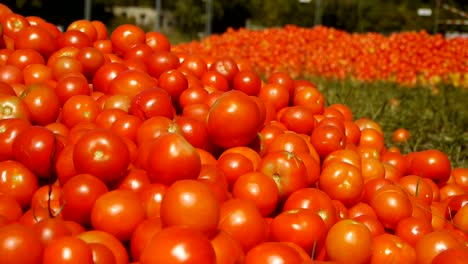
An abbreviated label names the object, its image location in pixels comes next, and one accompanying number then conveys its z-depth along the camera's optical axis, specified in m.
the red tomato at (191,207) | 0.54
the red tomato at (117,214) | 0.57
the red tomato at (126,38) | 1.04
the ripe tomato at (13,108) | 0.75
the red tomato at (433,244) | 0.61
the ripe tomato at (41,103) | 0.78
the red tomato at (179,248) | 0.49
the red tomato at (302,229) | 0.59
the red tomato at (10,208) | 0.58
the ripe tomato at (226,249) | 0.53
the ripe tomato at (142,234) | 0.55
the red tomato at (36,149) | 0.64
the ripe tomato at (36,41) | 0.97
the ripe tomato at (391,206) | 0.69
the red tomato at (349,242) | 0.58
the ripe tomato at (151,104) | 0.76
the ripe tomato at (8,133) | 0.67
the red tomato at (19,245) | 0.48
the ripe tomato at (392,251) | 0.60
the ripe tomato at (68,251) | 0.49
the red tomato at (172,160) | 0.61
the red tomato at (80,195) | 0.58
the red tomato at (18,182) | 0.63
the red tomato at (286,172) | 0.68
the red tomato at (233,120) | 0.71
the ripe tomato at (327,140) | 0.82
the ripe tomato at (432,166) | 0.89
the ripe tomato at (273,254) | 0.53
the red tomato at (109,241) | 0.54
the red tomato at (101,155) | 0.61
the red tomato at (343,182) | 0.72
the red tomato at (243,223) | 0.58
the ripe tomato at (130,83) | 0.83
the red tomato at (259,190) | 0.64
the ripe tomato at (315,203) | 0.64
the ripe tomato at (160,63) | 0.92
